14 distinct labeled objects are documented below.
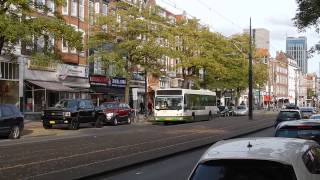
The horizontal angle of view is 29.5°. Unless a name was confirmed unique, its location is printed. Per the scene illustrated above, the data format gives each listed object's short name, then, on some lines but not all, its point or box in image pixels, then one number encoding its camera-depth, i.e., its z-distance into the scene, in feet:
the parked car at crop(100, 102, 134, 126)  142.92
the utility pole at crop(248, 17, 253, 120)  186.09
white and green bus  152.56
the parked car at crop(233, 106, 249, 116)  261.65
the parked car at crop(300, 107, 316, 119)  165.48
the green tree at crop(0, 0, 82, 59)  95.09
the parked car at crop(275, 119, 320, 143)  41.32
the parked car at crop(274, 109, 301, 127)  103.76
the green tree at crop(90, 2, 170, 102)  167.32
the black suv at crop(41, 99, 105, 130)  117.39
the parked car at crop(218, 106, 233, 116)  245.86
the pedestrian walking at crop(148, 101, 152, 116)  212.56
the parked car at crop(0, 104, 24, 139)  88.17
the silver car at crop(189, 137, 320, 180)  19.48
